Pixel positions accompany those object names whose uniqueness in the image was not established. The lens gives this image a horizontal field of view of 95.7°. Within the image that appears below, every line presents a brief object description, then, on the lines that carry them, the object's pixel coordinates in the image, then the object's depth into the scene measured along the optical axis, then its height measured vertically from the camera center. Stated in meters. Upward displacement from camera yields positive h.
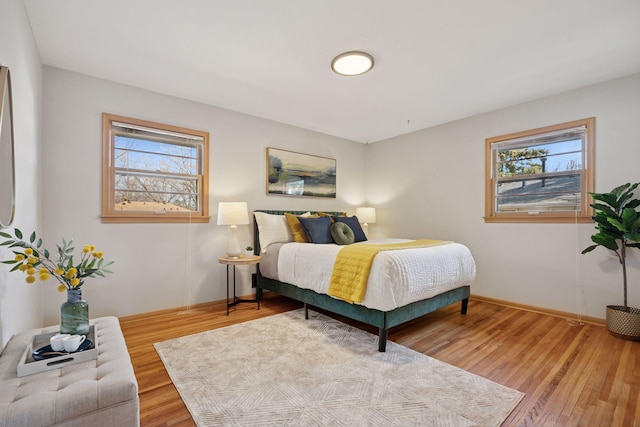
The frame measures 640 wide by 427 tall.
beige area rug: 1.60 -1.14
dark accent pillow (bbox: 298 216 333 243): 3.58 -0.22
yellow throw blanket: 2.43 -0.52
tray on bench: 1.18 -0.65
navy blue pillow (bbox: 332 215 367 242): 3.97 -0.22
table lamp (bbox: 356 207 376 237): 5.09 -0.06
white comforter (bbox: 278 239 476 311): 2.34 -0.56
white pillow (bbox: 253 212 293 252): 3.78 -0.25
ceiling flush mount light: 2.54 +1.35
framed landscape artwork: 4.28 +0.59
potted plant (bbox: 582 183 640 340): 2.59 -0.18
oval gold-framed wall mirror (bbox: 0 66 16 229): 1.37 +0.28
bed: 2.39 -0.81
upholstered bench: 0.98 -0.68
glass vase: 1.49 -0.55
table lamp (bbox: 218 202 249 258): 3.41 -0.08
